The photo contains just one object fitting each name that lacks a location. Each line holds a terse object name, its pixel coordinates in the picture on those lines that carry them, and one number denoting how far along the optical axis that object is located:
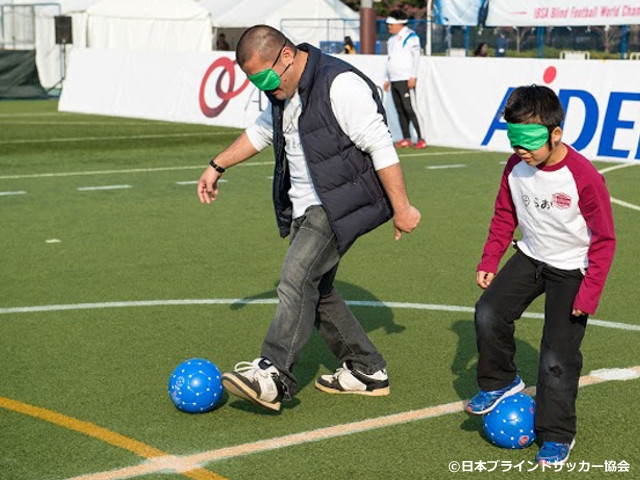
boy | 5.41
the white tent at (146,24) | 41.19
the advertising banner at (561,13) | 29.97
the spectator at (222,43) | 37.59
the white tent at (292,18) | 44.28
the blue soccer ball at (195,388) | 6.17
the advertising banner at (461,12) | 33.94
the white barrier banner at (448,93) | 17.47
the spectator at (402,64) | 19.30
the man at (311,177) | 6.04
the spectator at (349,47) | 26.49
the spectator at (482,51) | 34.06
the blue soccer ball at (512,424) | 5.65
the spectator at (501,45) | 38.30
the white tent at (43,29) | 41.66
